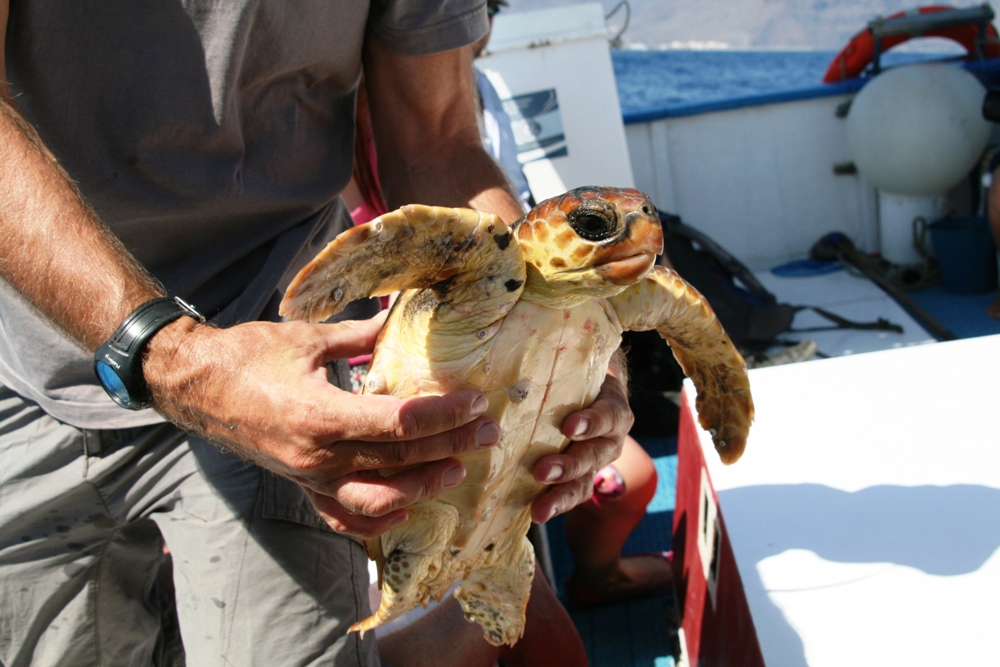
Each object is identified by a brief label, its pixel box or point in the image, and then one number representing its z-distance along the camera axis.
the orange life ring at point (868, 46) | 3.35
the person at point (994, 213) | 2.53
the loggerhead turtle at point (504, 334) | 0.67
